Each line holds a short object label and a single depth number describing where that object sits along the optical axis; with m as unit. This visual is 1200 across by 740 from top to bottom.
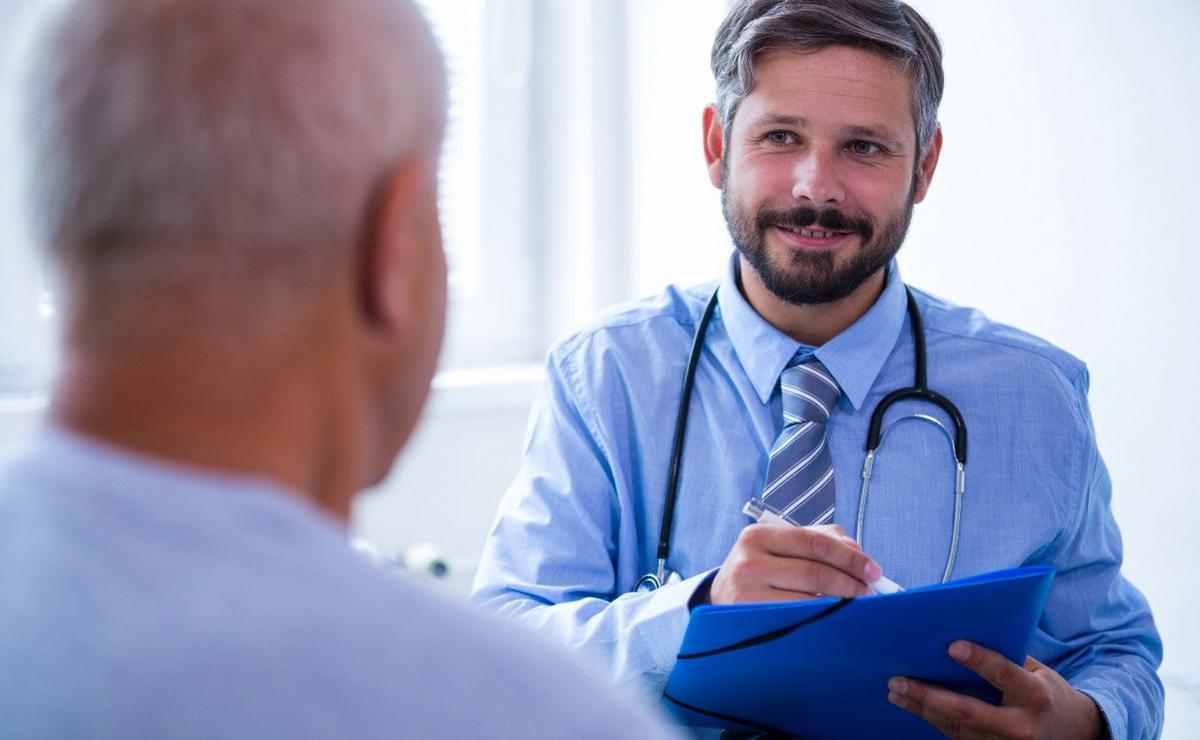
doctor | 1.43
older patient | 0.46
